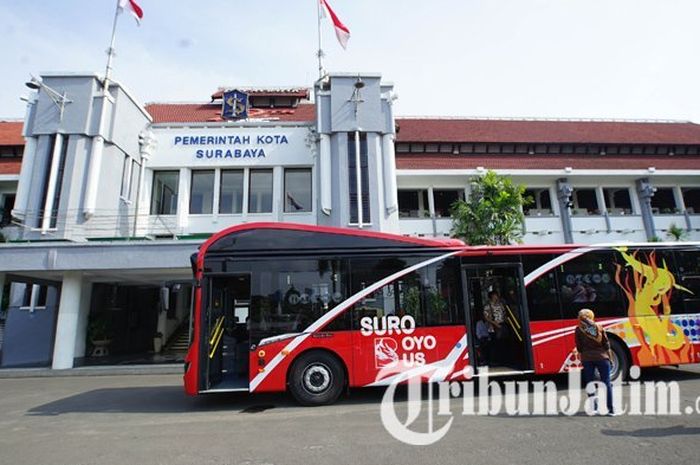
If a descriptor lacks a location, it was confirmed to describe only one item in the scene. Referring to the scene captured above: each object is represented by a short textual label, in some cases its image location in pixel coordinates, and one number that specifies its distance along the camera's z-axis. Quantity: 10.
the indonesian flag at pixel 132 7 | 17.67
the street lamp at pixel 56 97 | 16.48
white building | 15.41
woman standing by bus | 5.91
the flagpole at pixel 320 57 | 20.56
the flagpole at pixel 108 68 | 17.16
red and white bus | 7.29
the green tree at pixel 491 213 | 17.20
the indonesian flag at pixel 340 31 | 19.84
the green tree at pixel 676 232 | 19.94
